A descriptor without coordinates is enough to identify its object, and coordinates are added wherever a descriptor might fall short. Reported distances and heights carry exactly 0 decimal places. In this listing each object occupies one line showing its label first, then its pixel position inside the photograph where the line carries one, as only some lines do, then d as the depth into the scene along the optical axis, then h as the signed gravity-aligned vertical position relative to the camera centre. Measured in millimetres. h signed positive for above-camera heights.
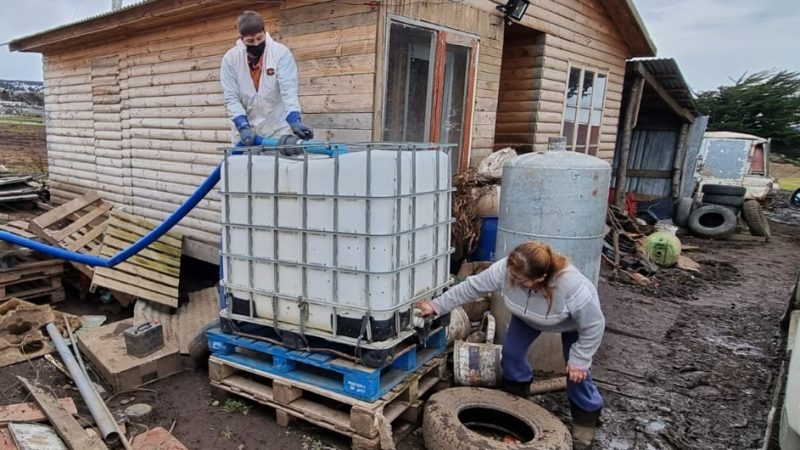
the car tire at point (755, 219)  12070 -1469
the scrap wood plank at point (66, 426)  2871 -1909
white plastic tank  2900 -667
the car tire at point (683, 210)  12602 -1409
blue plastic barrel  5703 -1113
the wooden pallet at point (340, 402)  2977 -1822
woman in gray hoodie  3049 -1094
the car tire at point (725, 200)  12201 -1039
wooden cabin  5000 +708
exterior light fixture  6250 +1739
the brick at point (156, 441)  3014 -1990
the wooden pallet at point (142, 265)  5422 -1711
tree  23344 +2505
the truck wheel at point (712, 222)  11617 -1560
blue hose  4594 -1311
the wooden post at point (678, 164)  12875 -225
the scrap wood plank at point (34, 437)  2789 -1901
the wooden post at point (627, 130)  10453 +502
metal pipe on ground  3092 -1967
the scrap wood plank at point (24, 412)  3068 -1923
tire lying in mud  2869 -1749
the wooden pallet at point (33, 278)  5723 -1961
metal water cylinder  4168 -507
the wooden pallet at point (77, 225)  5902 -1418
